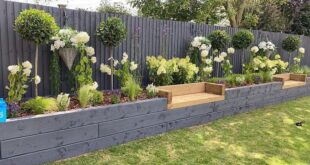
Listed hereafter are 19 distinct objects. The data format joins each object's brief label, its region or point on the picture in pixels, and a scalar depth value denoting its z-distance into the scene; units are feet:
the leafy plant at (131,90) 12.62
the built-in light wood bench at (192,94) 13.61
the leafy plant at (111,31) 13.03
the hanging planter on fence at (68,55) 11.93
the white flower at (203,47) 17.95
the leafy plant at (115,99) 11.73
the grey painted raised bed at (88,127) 8.76
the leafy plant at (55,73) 12.01
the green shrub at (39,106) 9.80
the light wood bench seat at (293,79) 22.32
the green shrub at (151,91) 13.34
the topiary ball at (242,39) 20.99
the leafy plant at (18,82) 10.29
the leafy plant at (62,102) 10.30
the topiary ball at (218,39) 19.08
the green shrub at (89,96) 10.96
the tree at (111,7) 46.97
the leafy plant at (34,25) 10.06
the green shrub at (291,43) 26.53
